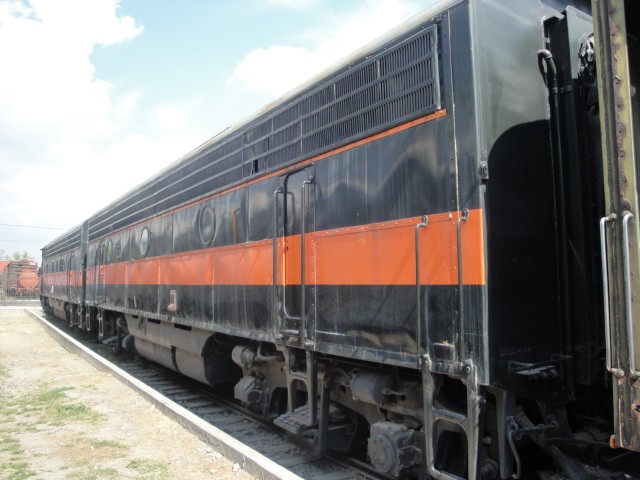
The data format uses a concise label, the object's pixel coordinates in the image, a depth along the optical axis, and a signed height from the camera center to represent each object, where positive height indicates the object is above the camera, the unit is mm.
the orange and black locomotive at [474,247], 3170 +195
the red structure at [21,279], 52031 +745
